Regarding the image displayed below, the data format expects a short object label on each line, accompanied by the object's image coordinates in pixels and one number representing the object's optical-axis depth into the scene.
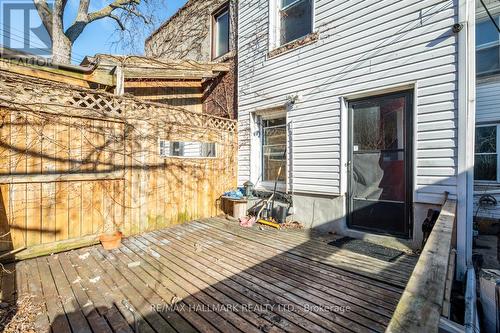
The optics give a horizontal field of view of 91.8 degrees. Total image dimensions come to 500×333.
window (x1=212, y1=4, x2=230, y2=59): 6.96
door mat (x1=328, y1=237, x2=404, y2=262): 3.33
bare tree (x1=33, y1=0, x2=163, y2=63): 6.78
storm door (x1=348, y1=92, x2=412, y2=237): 3.68
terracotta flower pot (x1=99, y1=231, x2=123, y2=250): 3.82
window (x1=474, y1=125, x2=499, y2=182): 5.48
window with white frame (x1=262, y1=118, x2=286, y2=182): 5.42
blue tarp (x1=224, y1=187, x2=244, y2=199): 5.54
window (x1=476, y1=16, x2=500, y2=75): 5.56
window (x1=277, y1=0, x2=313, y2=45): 5.00
